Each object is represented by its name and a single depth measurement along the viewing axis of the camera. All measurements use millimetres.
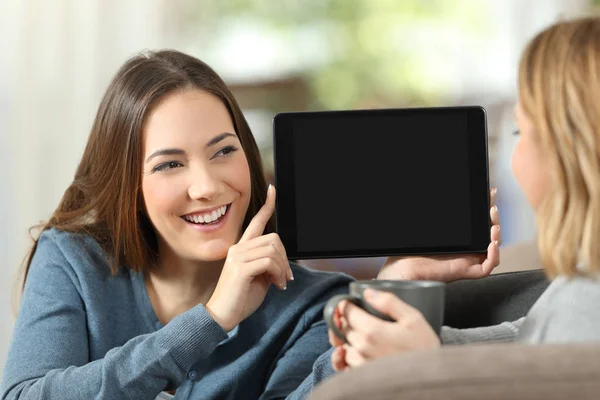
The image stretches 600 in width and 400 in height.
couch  1753
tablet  2182
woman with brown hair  2198
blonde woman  1897
